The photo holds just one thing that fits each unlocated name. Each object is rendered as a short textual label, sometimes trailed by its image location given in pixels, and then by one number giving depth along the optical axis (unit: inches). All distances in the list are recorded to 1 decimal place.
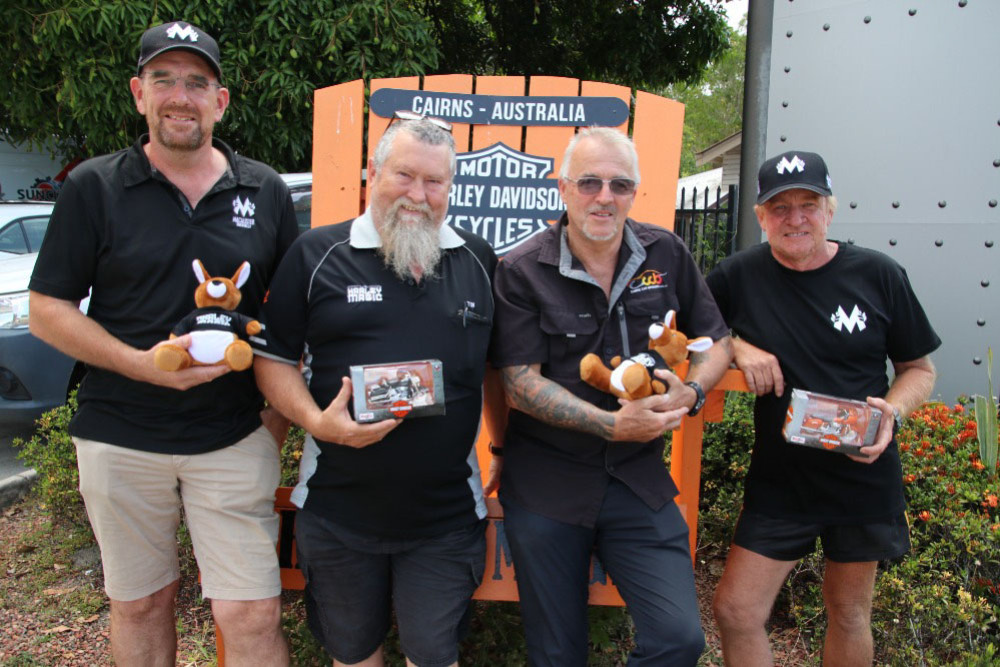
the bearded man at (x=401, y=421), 78.3
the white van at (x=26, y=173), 490.3
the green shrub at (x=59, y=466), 137.2
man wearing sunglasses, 81.6
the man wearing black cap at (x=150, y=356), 80.9
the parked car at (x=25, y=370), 170.7
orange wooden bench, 123.3
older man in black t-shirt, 87.1
